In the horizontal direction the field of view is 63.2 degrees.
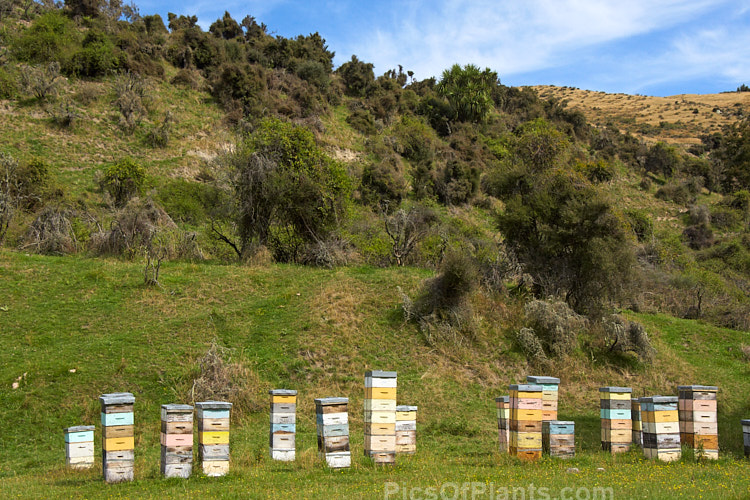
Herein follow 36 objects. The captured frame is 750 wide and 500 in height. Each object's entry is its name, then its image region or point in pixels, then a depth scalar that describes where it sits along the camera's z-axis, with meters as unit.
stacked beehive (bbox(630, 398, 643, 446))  14.32
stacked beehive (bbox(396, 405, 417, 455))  13.40
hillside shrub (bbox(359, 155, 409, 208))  44.47
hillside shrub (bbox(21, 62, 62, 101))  42.78
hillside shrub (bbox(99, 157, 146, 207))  35.19
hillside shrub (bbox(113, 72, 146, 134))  43.80
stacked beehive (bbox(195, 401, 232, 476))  10.98
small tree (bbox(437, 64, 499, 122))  64.56
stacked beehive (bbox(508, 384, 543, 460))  12.49
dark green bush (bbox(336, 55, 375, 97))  66.44
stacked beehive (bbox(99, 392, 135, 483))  10.54
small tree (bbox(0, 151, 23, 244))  28.19
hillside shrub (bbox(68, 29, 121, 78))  47.03
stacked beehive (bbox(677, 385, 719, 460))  13.37
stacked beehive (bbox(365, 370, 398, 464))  12.12
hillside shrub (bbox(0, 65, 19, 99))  41.84
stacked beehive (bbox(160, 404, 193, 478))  10.67
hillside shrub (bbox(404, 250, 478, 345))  23.06
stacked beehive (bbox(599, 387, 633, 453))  13.38
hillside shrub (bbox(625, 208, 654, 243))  47.16
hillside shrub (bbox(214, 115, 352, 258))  29.27
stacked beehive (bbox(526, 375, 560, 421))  13.98
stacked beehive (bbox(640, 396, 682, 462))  12.86
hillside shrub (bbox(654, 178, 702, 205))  58.56
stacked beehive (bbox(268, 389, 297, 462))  12.27
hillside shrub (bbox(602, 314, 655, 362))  24.06
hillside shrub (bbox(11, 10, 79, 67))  46.75
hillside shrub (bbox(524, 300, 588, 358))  23.39
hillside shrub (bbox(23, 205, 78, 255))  27.48
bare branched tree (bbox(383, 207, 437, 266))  31.09
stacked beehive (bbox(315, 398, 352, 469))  11.70
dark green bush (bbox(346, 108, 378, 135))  56.53
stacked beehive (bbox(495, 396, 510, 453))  14.14
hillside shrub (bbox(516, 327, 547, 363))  23.08
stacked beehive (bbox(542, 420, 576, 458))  12.78
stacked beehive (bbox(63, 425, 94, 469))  12.27
